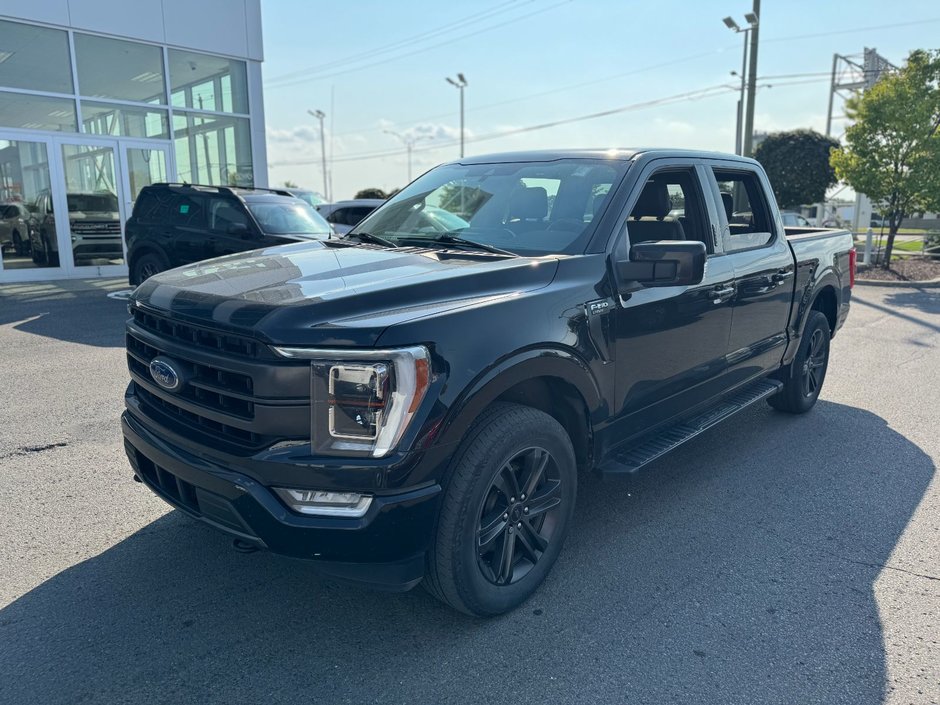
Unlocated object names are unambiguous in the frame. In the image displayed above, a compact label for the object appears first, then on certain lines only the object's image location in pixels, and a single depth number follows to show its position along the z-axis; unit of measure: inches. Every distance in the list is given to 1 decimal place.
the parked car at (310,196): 603.2
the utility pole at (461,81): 1813.5
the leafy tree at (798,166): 1246.3
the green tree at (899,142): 595.5
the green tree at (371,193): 1342.2
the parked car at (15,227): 540.1
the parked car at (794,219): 840.9
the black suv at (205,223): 383.9
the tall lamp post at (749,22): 693.0
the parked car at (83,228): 553.6
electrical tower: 1384.1
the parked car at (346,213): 590.3
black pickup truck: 93.8
